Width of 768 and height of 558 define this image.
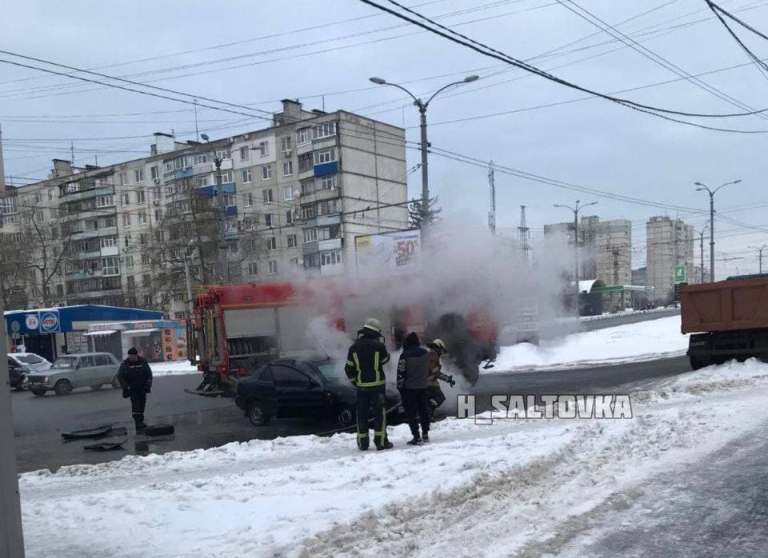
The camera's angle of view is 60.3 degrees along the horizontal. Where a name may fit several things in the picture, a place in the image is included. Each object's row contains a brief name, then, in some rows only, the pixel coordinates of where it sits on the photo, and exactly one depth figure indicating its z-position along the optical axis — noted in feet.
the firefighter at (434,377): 31.74
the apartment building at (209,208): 147.50
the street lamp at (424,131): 62.80
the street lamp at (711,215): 126.11
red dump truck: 51.96
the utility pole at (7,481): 12.07
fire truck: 44.11
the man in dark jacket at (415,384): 29.22
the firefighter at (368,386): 28.02
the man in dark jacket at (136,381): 41.78
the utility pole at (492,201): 45.00
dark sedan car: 39.11
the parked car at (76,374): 81.00
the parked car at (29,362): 95.55
